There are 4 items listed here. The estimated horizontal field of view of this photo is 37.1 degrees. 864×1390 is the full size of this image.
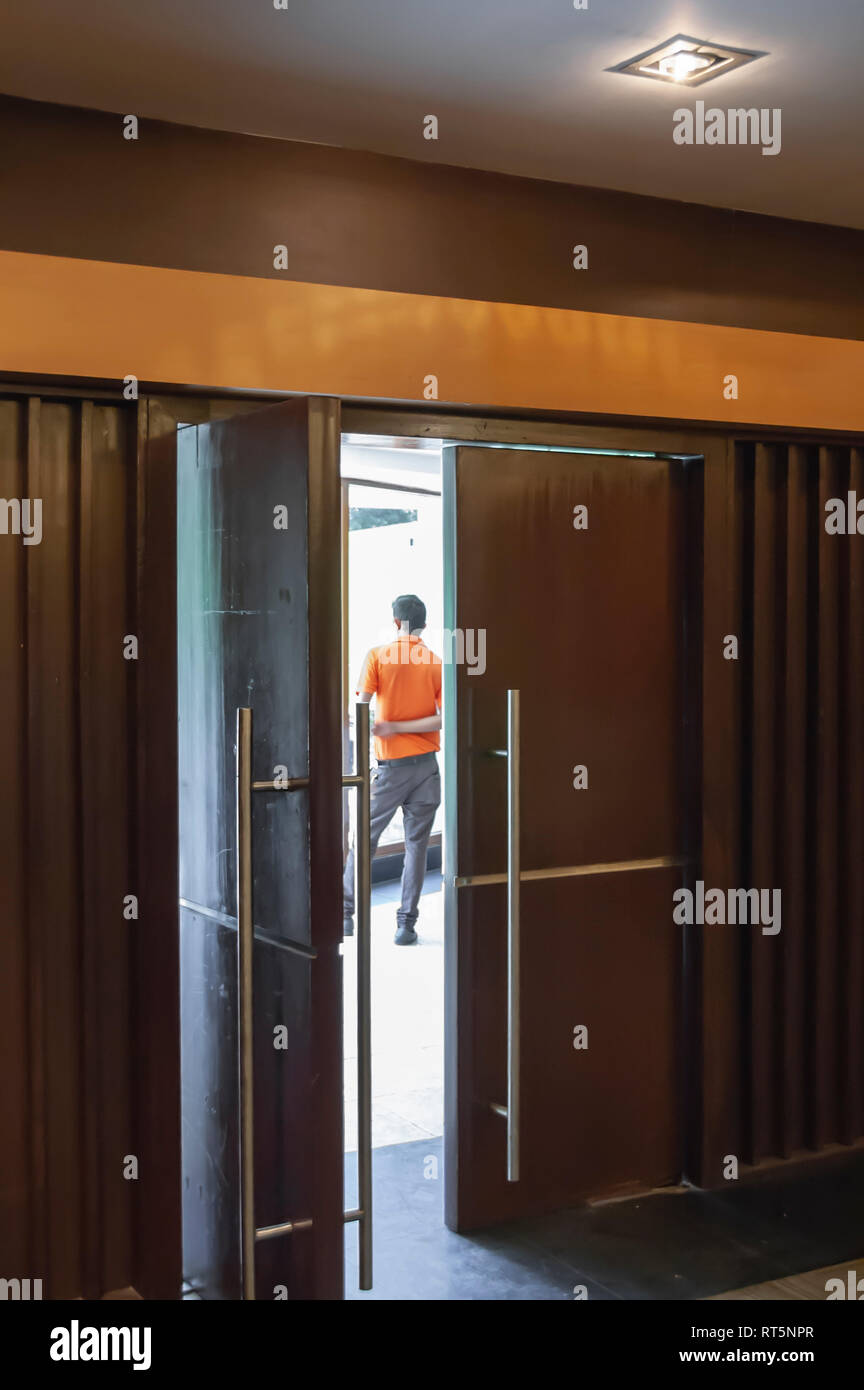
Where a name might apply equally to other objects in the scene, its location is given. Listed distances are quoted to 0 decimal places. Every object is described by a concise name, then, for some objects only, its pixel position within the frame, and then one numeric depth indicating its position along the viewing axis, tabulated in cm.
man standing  532
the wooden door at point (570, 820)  314
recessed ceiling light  245
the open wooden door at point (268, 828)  239
